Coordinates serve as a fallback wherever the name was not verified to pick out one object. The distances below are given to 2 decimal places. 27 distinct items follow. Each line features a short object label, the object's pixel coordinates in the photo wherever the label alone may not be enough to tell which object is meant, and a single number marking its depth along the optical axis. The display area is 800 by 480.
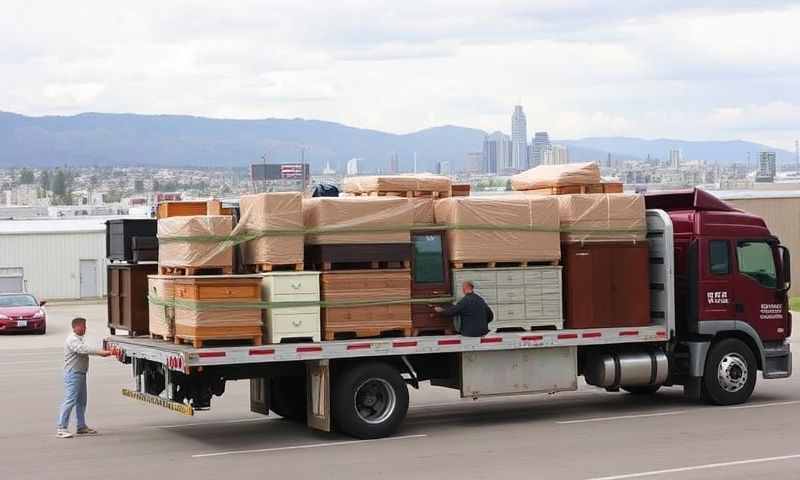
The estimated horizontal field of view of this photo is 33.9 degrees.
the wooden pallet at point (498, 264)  16.53
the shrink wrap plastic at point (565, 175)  18.03
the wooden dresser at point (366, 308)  15.67
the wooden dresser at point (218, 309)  14.92
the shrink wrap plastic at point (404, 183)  17.02
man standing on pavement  16.23
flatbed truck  15.55
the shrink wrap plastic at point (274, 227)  15.39
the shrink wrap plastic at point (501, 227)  16.47
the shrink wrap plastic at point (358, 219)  15.77
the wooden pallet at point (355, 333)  15.64
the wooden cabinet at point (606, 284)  17.23
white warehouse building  56.47
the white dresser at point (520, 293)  16.64
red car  36.69
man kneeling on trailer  16.19
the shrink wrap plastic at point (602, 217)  17.38
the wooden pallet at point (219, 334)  14.91
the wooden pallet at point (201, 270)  15.32
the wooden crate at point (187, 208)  16.30
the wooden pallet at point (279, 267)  15.44
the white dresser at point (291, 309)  15.33
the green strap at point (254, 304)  14.94
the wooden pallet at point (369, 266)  16.06
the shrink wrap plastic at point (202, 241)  15.23
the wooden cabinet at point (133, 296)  16.88
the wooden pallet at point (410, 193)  17.09
